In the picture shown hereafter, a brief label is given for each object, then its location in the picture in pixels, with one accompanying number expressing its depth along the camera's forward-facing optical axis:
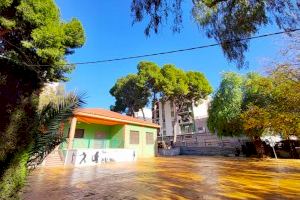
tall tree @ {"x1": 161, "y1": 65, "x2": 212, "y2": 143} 30.34
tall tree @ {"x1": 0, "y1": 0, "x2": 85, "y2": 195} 11.59
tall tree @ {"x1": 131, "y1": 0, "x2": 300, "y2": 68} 4.65
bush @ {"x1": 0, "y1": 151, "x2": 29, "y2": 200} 3.27
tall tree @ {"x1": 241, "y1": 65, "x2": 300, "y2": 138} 8.09
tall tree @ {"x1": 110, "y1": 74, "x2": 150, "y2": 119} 33.99
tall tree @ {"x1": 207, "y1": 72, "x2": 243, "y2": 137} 17.00
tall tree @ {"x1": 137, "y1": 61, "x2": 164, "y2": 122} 30.44
